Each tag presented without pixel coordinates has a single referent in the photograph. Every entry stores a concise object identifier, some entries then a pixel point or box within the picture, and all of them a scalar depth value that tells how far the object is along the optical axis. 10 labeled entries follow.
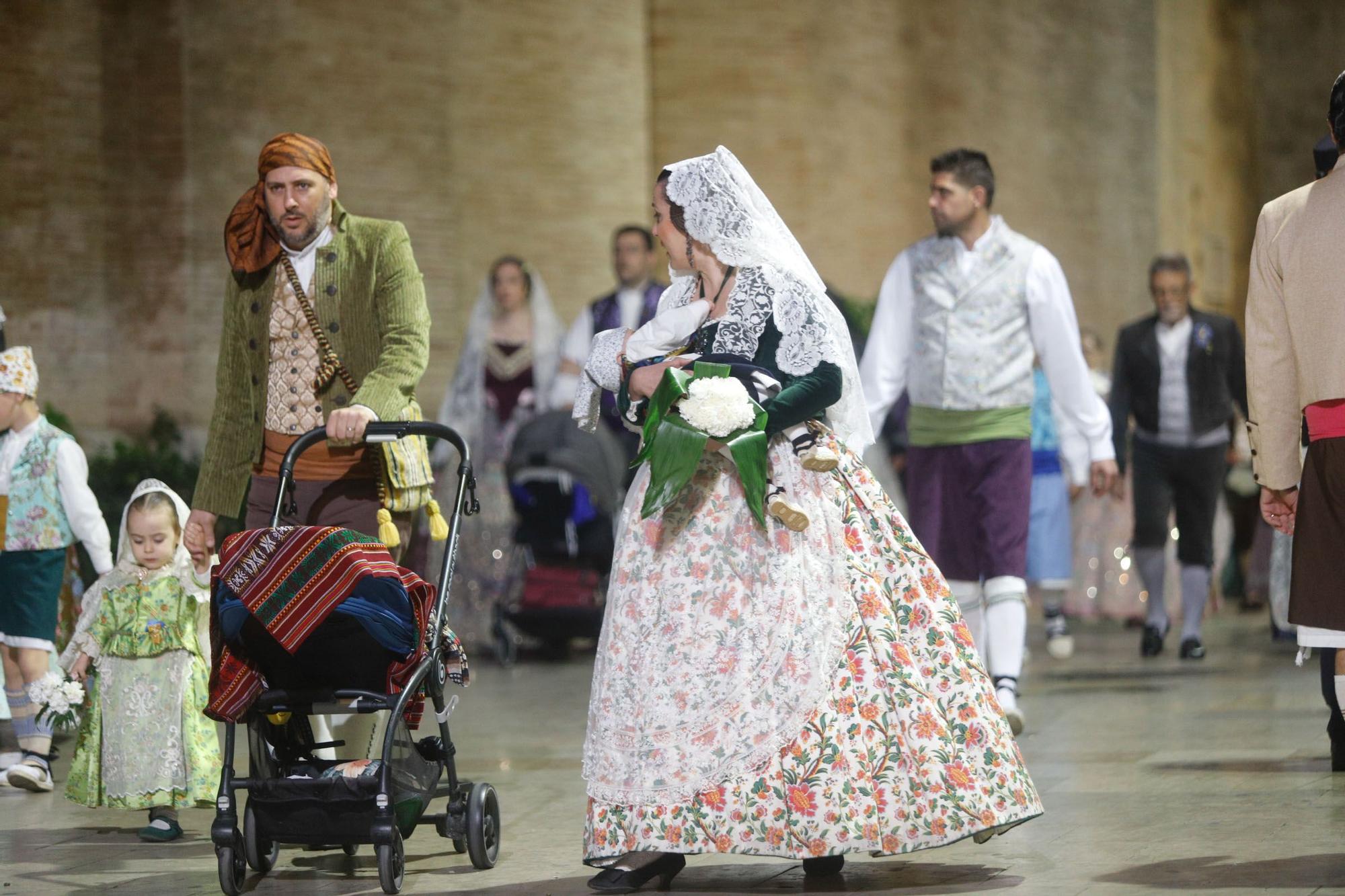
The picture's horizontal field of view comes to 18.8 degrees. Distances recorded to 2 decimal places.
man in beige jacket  9.22
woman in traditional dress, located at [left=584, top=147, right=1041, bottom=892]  9.09
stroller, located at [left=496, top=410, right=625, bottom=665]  21.17
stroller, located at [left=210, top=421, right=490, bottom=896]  9.61
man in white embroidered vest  14.13
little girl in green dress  11.65
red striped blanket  9.63
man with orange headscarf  11.15
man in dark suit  19.98
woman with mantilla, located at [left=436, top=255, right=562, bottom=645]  21.89
